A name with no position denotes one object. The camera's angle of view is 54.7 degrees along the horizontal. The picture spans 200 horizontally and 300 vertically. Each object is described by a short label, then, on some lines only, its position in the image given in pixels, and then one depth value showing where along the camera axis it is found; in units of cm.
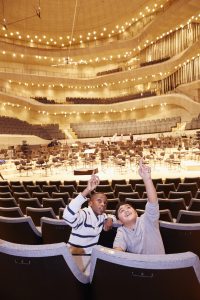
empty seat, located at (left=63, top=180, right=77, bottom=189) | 566
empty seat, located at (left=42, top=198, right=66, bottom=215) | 358
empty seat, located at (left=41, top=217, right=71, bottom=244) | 207
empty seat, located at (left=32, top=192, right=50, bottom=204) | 428
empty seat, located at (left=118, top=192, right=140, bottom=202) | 382
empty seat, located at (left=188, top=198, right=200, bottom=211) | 295
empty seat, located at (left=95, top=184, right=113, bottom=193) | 473
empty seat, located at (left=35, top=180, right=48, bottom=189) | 587
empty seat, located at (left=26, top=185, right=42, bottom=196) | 512
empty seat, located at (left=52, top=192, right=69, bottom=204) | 413
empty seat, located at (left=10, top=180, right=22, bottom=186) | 582
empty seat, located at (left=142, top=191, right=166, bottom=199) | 388
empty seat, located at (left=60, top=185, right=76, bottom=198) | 494
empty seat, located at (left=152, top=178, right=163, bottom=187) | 516
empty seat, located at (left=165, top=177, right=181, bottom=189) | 520
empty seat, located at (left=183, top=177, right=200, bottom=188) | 514
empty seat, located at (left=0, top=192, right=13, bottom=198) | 436
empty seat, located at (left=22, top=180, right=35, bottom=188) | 583
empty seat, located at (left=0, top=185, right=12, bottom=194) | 511
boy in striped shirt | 164
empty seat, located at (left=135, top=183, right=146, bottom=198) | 463
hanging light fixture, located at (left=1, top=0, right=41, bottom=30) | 2029
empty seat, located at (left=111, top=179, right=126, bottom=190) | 538
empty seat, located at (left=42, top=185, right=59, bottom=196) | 509
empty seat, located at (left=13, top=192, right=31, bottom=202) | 439
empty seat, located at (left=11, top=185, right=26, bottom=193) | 512
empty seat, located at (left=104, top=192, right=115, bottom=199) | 401
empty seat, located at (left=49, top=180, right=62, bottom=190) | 578
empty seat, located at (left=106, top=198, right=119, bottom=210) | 345
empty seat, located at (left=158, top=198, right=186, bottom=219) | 314
